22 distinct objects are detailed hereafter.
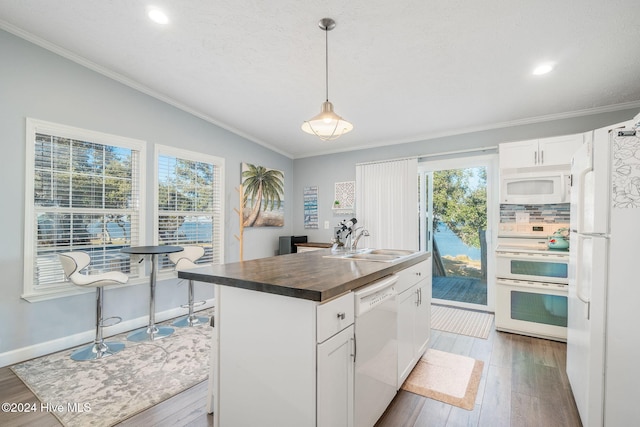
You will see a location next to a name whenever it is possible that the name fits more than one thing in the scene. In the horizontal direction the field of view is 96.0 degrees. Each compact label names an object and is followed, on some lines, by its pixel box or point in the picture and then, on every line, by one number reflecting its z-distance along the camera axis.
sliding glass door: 4.07
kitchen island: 1.26
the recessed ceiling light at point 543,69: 2.52
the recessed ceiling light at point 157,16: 2.13
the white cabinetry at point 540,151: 3.18
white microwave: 3.23
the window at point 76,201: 2.63
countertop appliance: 5.11
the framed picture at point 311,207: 5.50
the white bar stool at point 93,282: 2.53
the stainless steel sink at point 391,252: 2.71
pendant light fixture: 2.11
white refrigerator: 1.46
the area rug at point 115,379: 1.89
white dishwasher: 1.51
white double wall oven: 2.97
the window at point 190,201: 3.62
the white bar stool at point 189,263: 3.42
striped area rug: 3.28
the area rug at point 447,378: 2.05
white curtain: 4.41
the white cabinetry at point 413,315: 2.06
